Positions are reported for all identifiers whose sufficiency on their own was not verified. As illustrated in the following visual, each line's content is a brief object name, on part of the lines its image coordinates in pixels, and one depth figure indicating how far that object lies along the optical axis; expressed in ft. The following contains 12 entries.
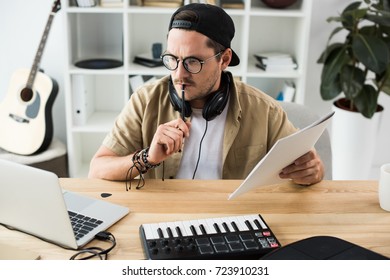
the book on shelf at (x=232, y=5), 9.96
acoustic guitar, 10.10
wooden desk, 4.15
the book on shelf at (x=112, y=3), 9.92
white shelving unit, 9.94
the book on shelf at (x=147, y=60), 10.34
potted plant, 9.19
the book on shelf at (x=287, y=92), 10.42
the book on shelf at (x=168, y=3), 9.95
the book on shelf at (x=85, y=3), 9.78
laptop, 3.86
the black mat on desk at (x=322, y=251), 3.68
